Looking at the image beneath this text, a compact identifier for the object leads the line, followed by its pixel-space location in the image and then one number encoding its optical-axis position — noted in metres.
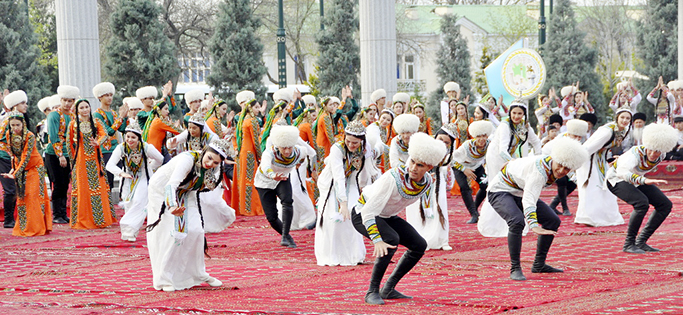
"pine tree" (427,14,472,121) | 28.81
